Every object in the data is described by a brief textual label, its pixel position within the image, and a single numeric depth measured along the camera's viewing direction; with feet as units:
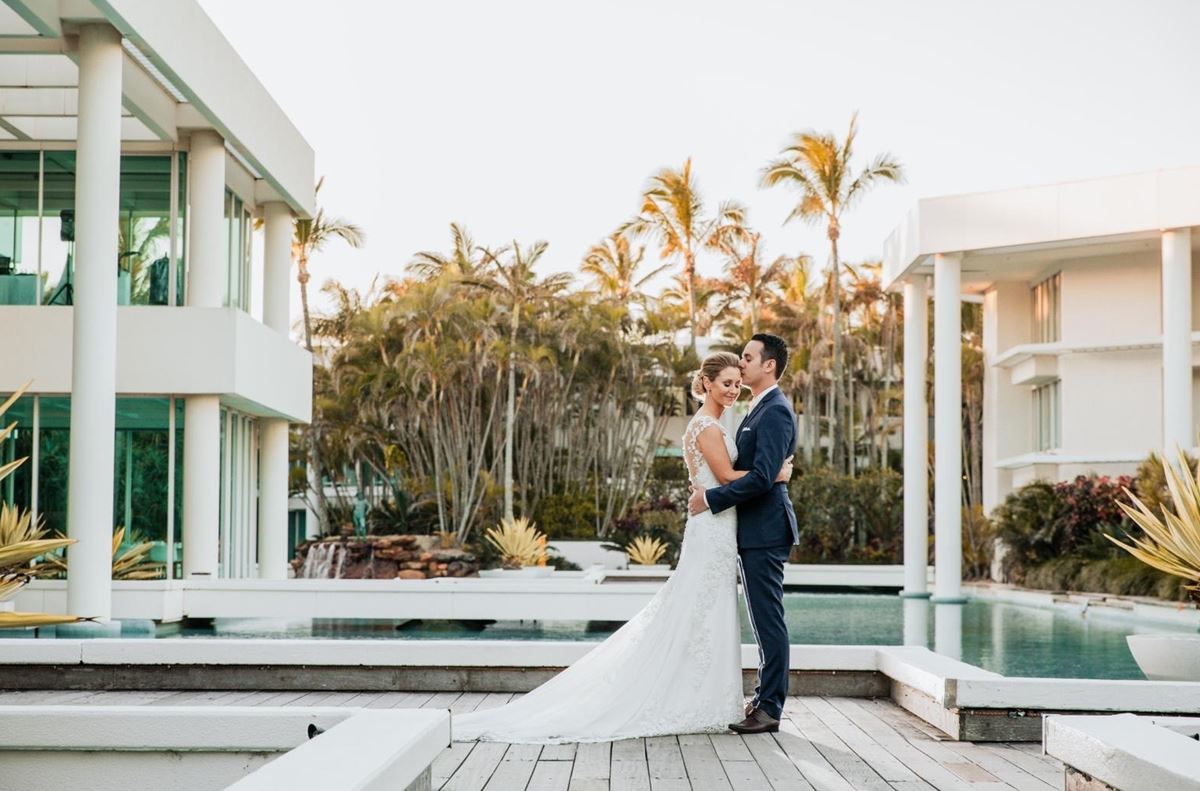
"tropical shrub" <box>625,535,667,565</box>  98.43
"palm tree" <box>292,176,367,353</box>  133.69
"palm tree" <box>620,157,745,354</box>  133.49
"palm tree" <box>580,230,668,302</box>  143.33
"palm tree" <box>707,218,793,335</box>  138.41
